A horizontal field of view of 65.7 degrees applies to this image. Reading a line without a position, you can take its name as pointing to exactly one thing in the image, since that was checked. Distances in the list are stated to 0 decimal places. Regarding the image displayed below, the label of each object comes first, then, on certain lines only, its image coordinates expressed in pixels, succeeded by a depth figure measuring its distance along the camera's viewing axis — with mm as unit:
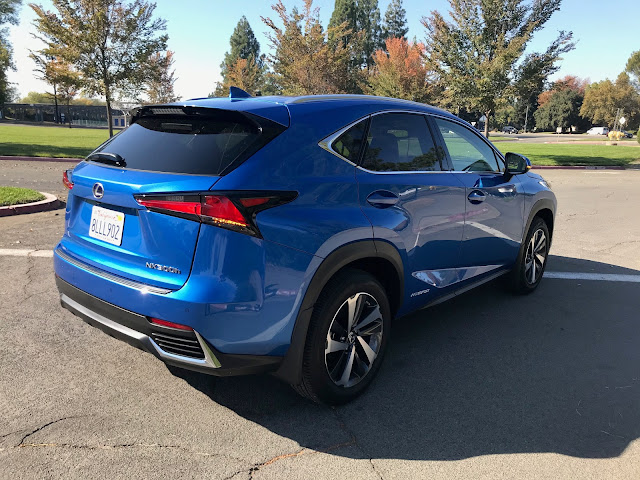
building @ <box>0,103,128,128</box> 78975
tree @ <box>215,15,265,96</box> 67188
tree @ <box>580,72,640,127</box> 77625
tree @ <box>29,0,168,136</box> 19641
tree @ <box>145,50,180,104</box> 21369
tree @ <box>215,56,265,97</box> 42000
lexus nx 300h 2324
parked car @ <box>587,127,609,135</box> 83362
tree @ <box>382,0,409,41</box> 67188
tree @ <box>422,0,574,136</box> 19359
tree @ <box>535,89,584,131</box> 89312
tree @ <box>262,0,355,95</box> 27422
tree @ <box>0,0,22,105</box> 21381
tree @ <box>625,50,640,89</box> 76125
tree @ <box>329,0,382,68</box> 59500
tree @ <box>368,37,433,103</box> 33094
